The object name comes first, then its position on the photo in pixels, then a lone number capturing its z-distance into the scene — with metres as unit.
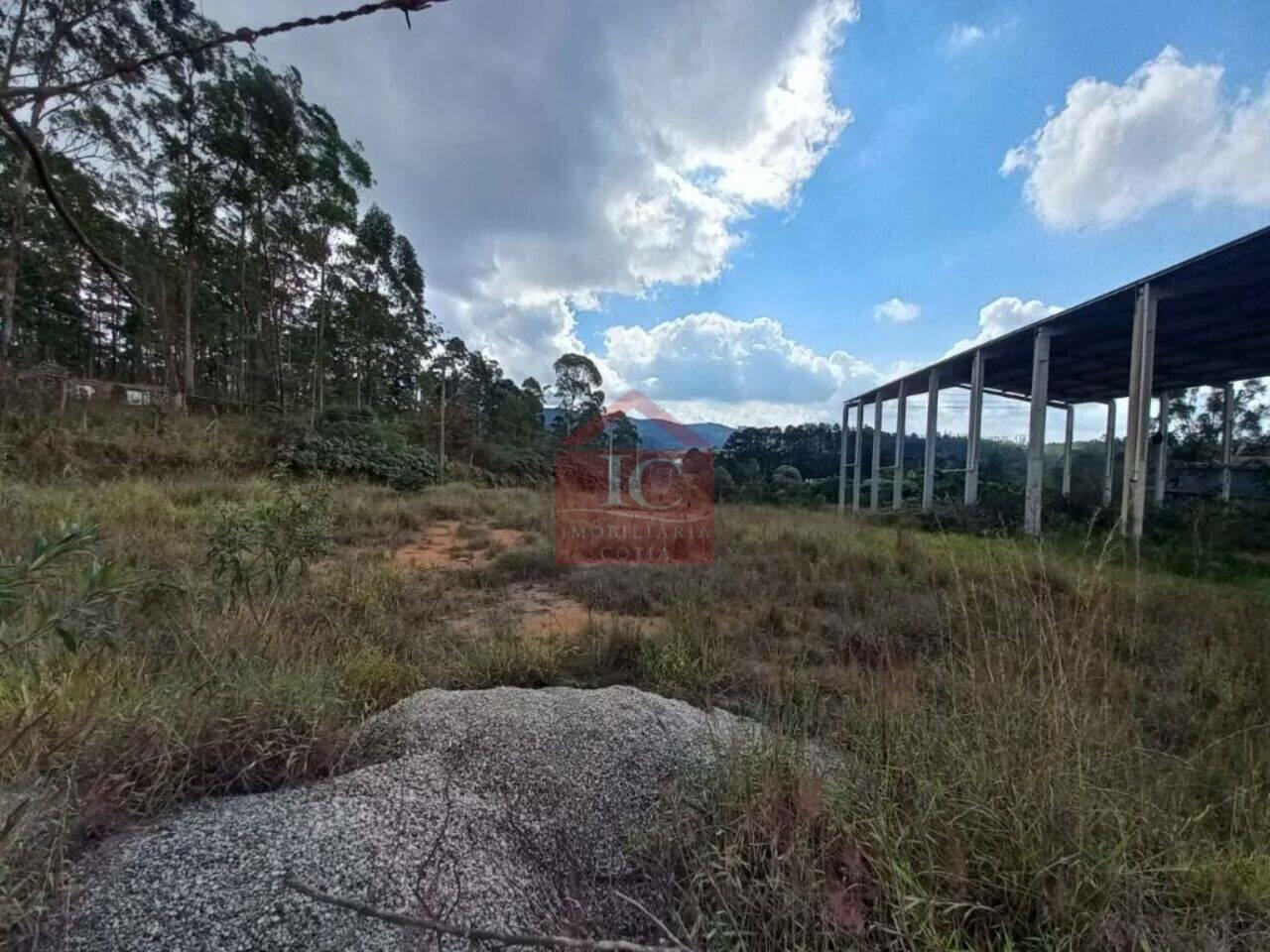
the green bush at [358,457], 11.89
